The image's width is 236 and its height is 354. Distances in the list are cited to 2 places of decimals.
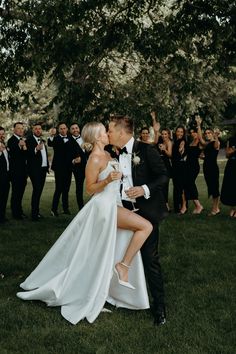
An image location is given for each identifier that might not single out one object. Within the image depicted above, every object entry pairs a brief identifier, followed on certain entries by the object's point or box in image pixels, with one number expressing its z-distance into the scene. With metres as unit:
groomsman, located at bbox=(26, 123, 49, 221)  12.89
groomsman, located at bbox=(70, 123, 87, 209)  13.59
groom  5.45
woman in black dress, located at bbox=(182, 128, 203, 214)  13.41
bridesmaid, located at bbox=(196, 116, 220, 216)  13.13
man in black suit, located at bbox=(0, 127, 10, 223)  12.50
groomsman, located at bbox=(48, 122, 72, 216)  13.53
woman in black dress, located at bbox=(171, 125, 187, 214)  13.45
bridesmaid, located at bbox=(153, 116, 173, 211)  13.56
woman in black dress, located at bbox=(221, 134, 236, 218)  12.58
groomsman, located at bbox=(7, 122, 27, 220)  12.76
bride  5.61
